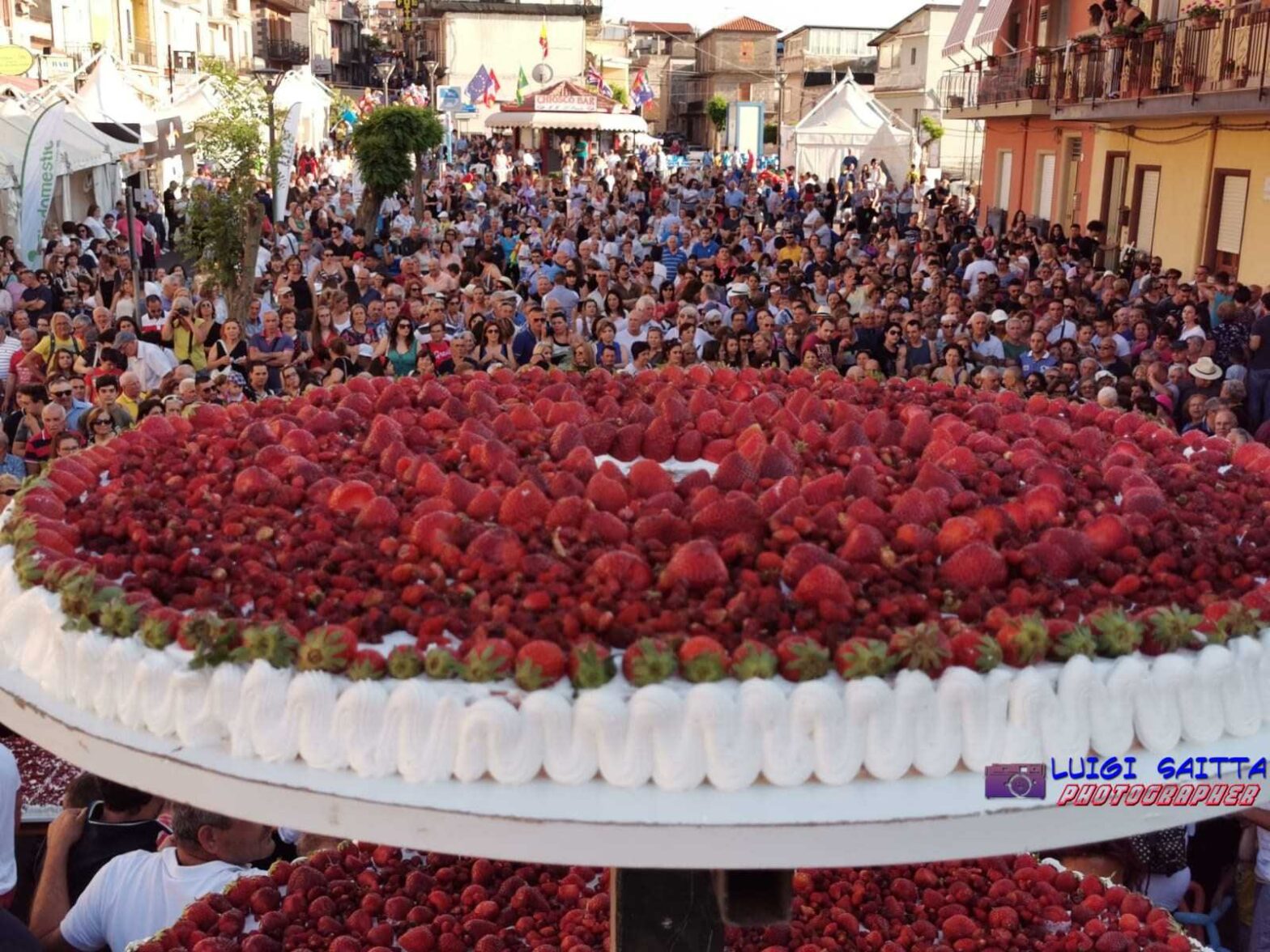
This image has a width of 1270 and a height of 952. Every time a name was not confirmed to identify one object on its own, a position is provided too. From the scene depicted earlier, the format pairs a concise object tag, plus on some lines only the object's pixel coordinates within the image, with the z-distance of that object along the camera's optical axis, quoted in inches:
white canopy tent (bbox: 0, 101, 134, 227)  618.2
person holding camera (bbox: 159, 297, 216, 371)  425.7
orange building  963.3
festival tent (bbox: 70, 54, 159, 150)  678.5
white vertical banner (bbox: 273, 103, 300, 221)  700.7
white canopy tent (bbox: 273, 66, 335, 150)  881.5
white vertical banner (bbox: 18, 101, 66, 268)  565.9
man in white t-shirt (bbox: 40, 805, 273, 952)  160.6
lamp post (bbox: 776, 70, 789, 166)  1446.6
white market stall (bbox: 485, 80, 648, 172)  1342.3
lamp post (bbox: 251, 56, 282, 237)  641.0
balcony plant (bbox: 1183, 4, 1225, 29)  646.5
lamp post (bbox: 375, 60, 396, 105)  1652.3
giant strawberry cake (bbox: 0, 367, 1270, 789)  90.0
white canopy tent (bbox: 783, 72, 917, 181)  1106.1
